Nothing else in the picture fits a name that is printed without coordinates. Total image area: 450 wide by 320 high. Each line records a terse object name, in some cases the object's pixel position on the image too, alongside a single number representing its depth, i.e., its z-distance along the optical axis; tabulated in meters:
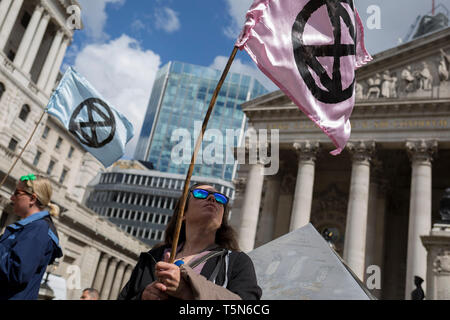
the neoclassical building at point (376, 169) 27.91
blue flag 11.58
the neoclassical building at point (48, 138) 43.53
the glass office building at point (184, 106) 154.12
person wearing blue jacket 4.11
